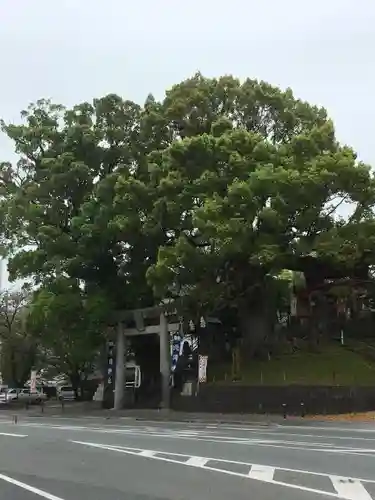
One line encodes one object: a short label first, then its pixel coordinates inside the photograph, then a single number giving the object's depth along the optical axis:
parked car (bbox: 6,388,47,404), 63.97
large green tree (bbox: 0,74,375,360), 33.75
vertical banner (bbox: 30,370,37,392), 59.16
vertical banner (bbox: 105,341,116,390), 49.48
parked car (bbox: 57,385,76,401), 67.88
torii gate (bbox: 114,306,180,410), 40.88
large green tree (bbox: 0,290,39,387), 66.31
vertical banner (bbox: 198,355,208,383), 37.47
